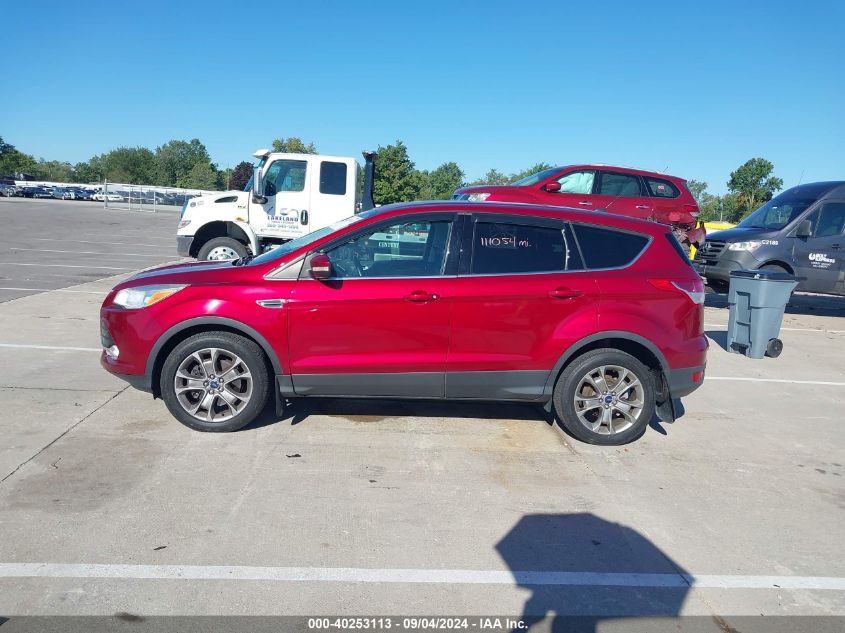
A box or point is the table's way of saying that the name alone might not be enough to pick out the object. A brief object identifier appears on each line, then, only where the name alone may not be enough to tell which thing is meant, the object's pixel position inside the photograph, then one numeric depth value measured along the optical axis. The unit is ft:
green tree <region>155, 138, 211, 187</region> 297.74
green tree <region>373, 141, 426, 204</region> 147.74
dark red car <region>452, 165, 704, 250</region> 37.40
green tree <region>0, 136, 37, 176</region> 274.36
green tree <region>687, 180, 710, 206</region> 298.15
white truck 37.86
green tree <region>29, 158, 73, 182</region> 291.73
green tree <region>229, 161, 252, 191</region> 158.67
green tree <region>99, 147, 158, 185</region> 293.02
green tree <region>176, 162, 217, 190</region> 261.03
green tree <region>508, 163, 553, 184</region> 201.96
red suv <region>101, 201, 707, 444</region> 16.16
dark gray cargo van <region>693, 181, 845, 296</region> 38.52
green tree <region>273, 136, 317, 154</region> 209.56
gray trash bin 27.84
